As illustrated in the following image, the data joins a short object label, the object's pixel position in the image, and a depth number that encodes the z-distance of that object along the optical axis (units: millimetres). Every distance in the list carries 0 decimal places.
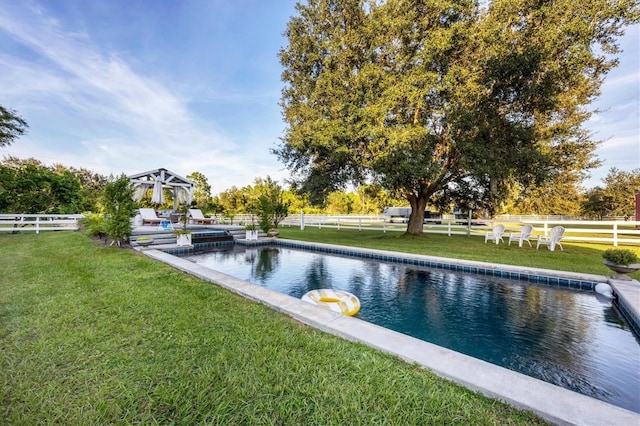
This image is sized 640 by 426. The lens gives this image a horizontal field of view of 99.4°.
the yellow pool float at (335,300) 4289
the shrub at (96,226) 9980
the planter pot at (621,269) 5184
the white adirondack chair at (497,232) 10953
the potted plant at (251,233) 12867
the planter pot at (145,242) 9586
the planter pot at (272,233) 13445
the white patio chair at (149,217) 13852
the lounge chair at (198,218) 16234
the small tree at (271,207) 13156
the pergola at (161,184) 14727
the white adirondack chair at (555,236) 9172
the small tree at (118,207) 8398
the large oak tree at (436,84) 9352
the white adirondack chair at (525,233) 10094
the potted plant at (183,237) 10578
